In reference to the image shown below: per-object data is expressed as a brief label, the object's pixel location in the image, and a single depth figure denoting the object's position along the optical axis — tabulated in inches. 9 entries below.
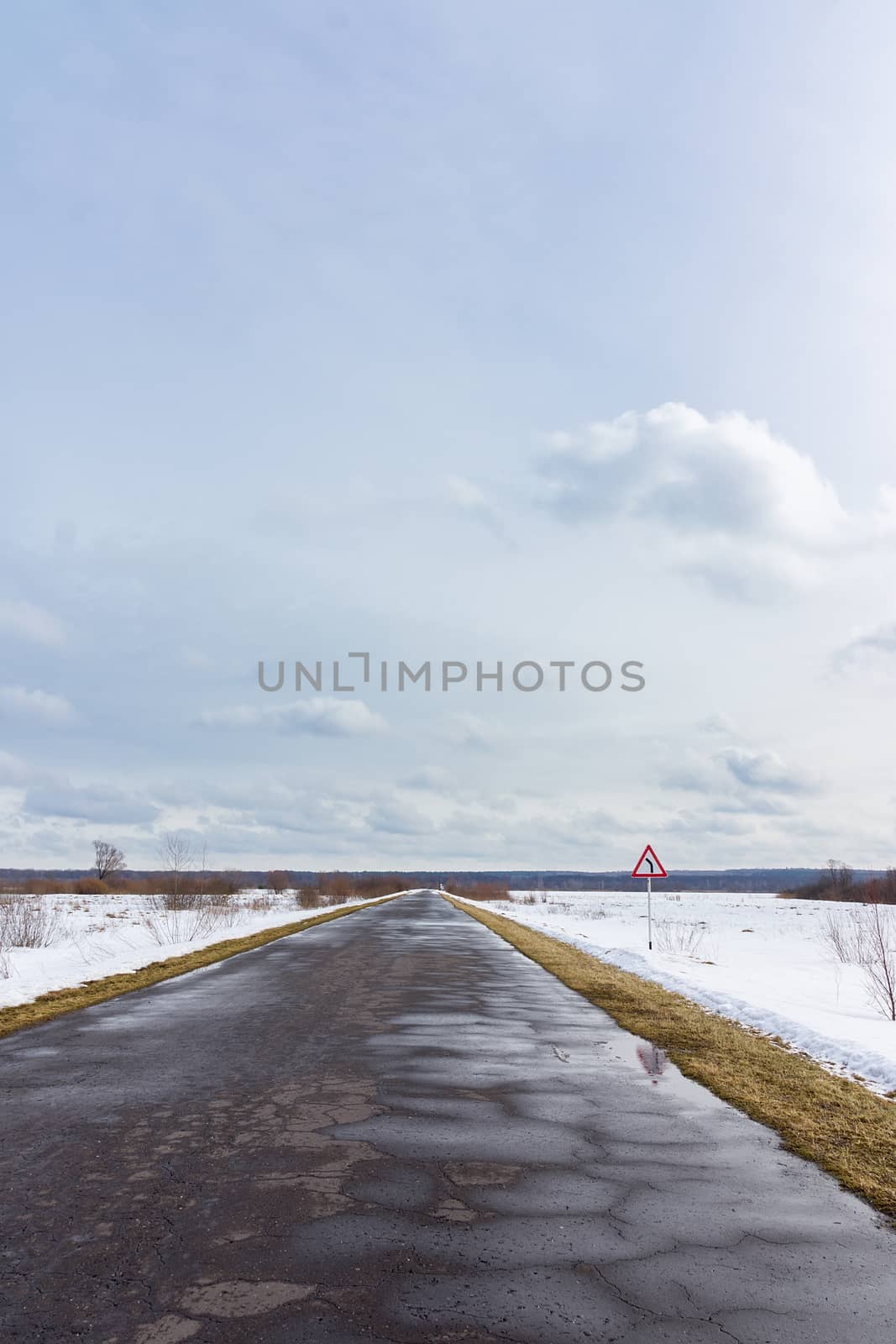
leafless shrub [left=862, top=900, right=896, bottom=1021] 627.5
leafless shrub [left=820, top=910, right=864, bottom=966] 1074.4
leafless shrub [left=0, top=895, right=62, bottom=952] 1034.1
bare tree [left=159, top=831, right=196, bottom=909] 1572.3
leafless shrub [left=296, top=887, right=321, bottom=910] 2418.8
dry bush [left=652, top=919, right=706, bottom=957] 1176.2
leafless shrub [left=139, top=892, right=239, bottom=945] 1165.1
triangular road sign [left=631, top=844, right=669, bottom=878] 958.4
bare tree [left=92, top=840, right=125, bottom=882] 4938.5
